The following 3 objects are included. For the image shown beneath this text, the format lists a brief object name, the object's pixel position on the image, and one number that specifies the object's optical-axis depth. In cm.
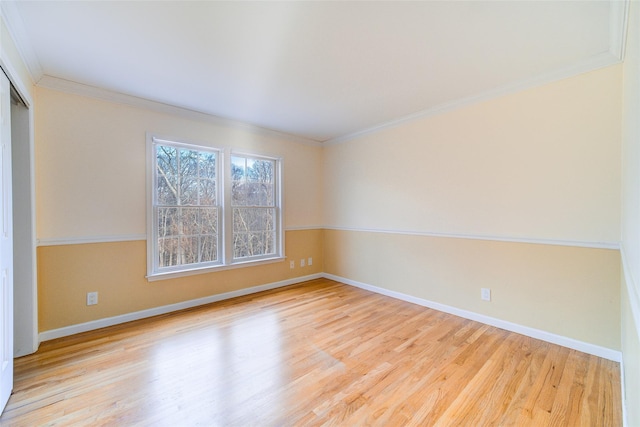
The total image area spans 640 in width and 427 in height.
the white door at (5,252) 158
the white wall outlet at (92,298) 264
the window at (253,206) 374
